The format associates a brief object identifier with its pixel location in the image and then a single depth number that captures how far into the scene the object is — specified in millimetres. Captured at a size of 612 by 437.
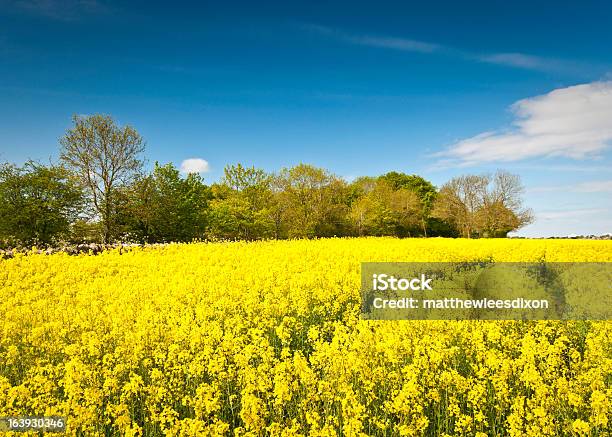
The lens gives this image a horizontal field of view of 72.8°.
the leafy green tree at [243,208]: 38562
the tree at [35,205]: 27734
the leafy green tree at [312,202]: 44219
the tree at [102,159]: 33250
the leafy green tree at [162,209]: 34781
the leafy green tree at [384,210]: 49188
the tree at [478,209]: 52500
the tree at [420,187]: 64025
